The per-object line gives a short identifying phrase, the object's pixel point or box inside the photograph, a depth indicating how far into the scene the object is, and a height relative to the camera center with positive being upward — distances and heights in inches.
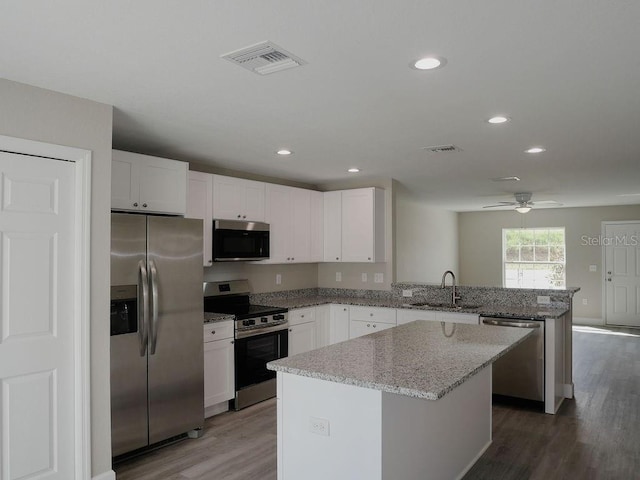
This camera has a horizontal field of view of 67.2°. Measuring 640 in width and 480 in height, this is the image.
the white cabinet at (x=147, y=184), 139.3 +20.5
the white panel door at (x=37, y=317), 100.0 -14.4
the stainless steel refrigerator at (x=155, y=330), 128.8 -22.5
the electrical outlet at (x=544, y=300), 186.9 -19.8
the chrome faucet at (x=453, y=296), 203.5 -19.7
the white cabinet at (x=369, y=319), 206.8 -30.5
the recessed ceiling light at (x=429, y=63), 87.4 +34.5
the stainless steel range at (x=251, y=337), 173.8 -32.9
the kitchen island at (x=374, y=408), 83.6 -29.6
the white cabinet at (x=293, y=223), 209.8 +12.3
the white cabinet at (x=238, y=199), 183.2 +20.5
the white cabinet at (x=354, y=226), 223.3 +11.5
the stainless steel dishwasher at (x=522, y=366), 170.2 -42.6
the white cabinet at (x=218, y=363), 161.0 -38.6
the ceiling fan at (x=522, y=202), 282.4 +28.1
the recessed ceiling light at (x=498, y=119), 124.6 +34.1
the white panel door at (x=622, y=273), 352.2 -17.8
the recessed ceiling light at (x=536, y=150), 162.6 +34.0
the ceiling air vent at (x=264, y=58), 83.4 +34.8
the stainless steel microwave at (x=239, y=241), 181.2 +3.9
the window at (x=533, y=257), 386.0 -6.6
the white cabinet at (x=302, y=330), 198.8 -33.9
